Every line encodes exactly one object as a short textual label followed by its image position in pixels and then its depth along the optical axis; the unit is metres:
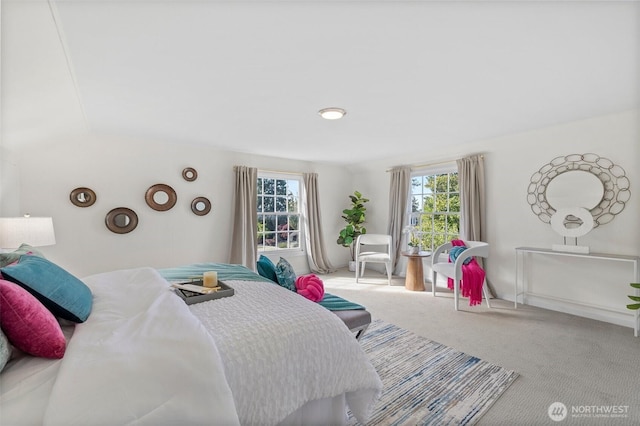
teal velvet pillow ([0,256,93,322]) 1.29
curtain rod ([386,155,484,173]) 4.48
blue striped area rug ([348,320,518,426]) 1.71
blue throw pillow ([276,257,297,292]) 2.37
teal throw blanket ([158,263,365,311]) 2.18
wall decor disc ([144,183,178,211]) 3.96
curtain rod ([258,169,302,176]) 4.99
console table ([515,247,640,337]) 2.72
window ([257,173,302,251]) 5.16
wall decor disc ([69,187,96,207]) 3.47
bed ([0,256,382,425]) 0.92
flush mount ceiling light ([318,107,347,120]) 2.73
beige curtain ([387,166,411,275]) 5.11
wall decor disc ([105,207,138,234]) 3.69
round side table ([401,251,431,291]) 4.36
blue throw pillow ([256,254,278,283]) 2.51
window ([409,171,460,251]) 4.61
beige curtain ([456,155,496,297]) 4.02
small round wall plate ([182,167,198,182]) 4.23
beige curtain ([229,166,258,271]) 4.58
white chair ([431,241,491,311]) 3.45
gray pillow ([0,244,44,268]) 1.63
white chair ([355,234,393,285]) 4.75
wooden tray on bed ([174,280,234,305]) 1.76
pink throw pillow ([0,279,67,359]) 1.07
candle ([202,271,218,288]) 2.03
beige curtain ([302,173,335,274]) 5.50
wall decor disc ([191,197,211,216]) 4.33
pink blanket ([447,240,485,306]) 3.50
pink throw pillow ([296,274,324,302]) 2.24
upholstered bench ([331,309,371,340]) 2.00
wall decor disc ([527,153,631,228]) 3.00
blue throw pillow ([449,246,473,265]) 3.76
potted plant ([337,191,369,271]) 5.59
